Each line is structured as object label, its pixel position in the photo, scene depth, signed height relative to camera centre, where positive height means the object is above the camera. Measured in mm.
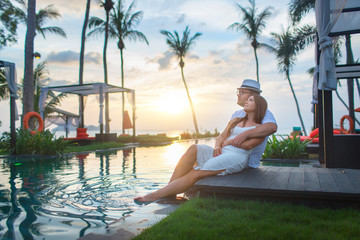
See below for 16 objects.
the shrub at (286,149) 7980 -479
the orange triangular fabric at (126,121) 21344 +761
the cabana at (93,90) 15469 +2325
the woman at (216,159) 3570 -328
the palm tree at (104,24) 21641 +7823
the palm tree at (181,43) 25406 +7314
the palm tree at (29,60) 12469 +2939
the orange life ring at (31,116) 11315 +514
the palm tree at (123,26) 22953 +7982
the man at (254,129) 3508 +32
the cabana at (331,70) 4523 +875
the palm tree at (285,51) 20875 +5667
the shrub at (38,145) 9867 -393
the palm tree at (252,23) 24109 +8573
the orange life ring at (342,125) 11273 +185
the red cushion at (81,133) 17422 -37
